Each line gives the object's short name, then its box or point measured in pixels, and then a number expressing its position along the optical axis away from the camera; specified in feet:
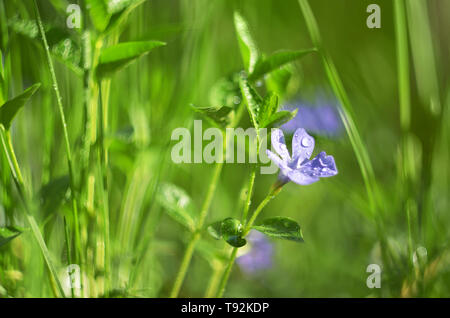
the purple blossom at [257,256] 2.39
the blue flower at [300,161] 1.86
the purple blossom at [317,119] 2.17
